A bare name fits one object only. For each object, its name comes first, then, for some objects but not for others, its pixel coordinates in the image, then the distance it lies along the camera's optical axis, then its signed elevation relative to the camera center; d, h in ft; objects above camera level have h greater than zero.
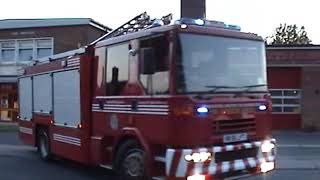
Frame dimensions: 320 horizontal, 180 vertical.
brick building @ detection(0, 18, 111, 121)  121.39 +12.96
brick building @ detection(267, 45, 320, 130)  101.09 +2.52
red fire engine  30.76 -0.02
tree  275.80 +30.75
